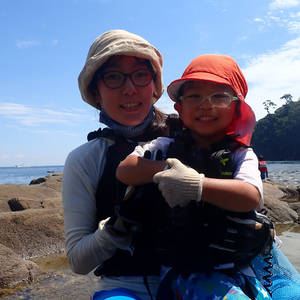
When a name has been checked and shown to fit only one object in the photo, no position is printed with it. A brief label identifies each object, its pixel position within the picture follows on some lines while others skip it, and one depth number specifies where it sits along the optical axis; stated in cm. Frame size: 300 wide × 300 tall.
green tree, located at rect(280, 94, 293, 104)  8244
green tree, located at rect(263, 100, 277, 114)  8088
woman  183
